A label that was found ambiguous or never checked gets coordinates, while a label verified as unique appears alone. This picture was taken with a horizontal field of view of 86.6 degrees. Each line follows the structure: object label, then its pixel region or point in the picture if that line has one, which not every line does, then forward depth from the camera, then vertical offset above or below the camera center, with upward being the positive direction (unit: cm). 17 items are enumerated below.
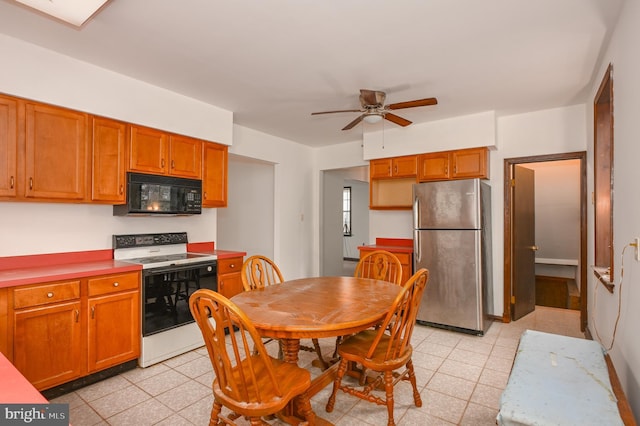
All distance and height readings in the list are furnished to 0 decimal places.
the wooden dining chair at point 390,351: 194 -84
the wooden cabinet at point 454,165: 397 +61
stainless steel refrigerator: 366 -40
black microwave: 306 +18
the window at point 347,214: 985 +2
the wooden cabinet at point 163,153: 311 +60
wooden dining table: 171 -55
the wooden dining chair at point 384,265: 296 -47
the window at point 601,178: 285 +31
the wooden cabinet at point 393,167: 442 +64
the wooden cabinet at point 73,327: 223 -81
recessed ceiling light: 186 +116
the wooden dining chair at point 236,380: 151 -78
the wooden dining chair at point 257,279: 264 -52
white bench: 124 -73
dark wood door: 415 -37
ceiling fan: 289 +96
